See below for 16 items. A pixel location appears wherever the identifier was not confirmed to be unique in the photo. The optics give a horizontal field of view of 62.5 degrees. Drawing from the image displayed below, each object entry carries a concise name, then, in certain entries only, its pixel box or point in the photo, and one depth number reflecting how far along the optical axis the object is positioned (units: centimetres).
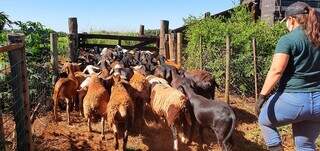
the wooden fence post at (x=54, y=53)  688
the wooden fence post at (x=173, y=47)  998
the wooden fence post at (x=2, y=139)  288
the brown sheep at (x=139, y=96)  550
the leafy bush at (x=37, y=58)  568
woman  258
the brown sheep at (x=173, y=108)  466
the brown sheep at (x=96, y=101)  480
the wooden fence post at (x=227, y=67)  694
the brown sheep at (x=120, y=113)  435
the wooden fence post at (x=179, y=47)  963
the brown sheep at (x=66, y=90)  552
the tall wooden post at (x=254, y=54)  696
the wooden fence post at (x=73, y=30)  961
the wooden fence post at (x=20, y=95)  350
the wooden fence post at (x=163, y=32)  1130
